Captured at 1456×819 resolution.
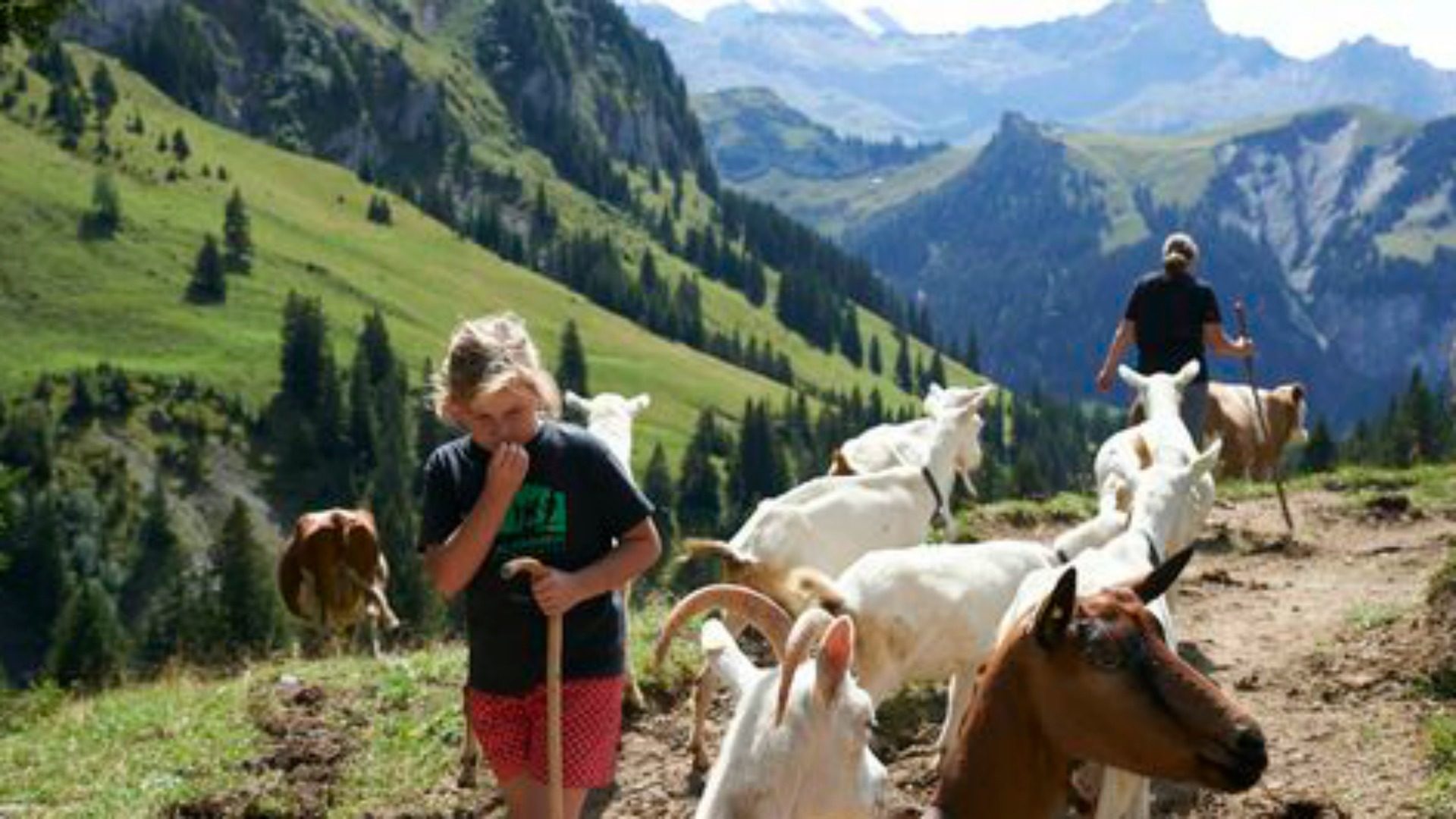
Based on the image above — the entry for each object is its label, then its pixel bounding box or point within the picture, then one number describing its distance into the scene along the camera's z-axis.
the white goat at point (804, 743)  6.83
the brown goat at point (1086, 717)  5.80
